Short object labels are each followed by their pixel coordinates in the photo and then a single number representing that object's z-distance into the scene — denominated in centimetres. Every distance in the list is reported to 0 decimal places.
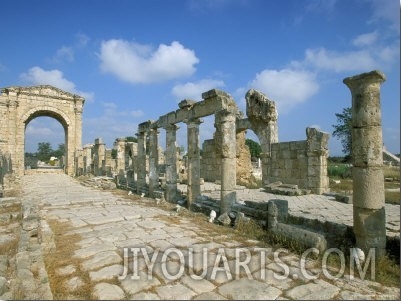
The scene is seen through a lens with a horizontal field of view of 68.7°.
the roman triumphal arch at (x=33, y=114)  2488
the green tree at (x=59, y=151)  8418
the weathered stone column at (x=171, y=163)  1120
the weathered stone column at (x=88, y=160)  2641
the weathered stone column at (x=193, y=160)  960
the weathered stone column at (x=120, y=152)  2227
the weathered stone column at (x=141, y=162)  1427
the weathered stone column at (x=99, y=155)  2402
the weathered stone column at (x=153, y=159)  1272
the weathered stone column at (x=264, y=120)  1445
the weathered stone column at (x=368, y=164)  445
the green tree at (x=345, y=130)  3684
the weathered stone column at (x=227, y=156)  776
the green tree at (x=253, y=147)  6461
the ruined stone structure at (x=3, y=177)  1418
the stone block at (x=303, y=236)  464
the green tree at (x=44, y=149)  8072
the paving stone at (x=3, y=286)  342
